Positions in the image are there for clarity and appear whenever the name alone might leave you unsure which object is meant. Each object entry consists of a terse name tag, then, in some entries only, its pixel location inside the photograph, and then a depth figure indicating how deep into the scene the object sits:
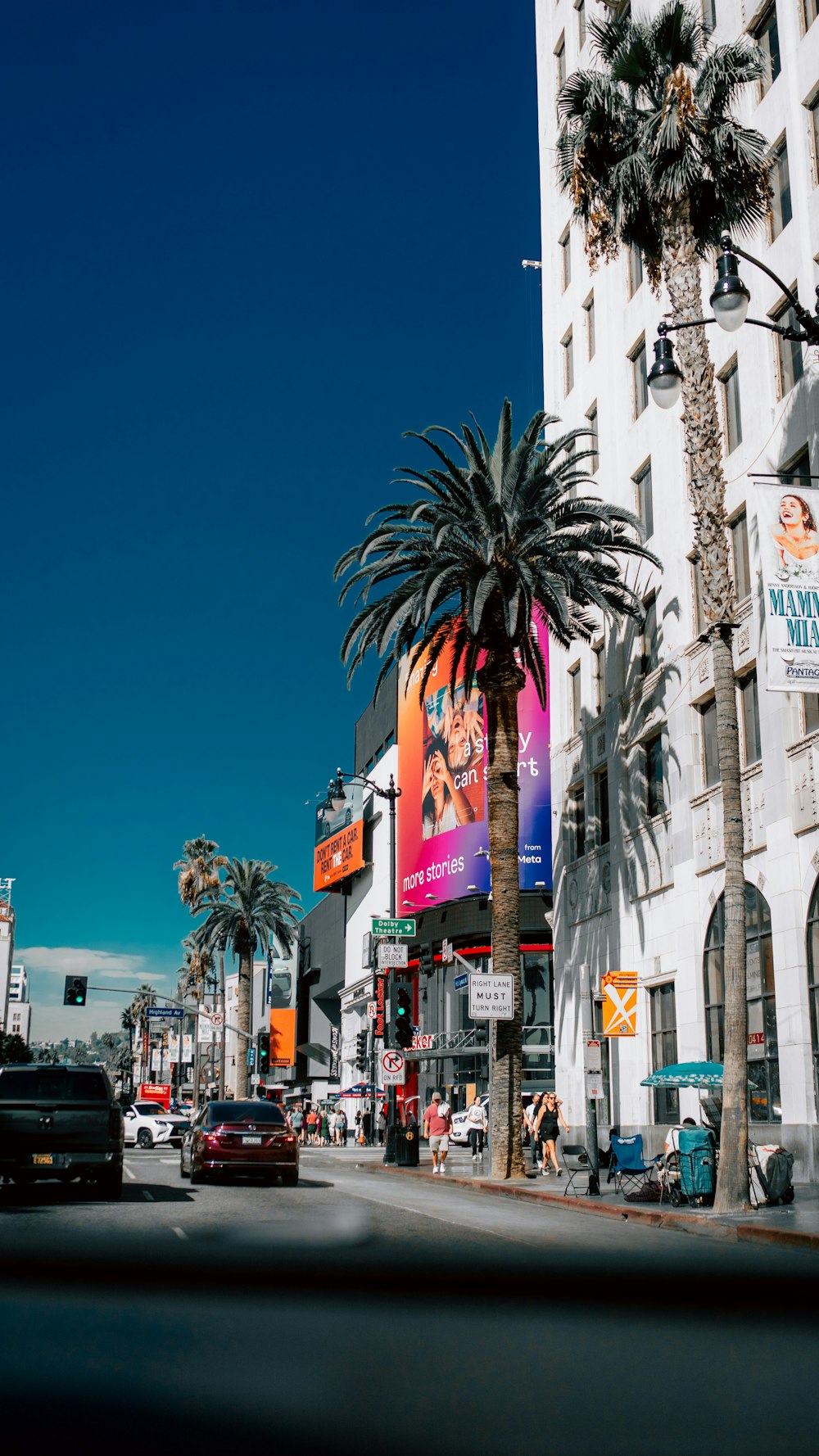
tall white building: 23.28
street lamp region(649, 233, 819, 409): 15.26
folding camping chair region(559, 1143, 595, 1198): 22.05
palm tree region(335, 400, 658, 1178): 27.02
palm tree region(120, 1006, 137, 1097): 155.74
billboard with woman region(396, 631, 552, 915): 55.16
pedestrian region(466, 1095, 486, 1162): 36.66
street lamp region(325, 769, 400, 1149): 37.50
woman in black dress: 28.39
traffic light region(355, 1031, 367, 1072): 71.28
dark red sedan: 22.00
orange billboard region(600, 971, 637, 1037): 21.34
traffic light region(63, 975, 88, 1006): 50.84
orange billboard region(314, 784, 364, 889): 81.50
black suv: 16.75
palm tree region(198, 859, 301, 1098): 69.81
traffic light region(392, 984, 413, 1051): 33.12
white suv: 45.59
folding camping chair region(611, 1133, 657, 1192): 21.52
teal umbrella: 22.38
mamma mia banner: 17.00
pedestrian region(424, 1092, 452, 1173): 29.88
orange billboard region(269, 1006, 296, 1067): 102.44
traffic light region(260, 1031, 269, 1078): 62.97
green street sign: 35.34
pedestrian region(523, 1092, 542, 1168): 29.95
